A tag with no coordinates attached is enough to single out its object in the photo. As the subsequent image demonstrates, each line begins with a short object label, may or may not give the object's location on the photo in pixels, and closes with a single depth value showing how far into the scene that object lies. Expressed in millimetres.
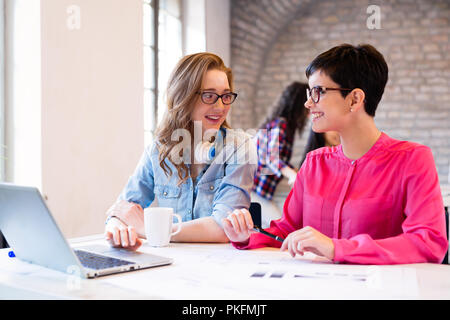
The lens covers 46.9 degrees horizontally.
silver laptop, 974
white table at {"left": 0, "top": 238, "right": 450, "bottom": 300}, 891
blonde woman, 1741
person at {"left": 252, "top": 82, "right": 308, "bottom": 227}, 3578
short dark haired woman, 1322
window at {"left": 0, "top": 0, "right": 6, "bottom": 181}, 2895
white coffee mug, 1404
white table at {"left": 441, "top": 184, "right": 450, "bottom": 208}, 2795
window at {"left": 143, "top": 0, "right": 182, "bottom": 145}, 4293
